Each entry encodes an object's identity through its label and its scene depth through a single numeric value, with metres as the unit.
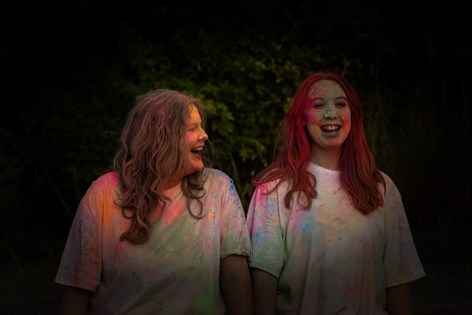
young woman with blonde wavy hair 4.15
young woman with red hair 4.30
